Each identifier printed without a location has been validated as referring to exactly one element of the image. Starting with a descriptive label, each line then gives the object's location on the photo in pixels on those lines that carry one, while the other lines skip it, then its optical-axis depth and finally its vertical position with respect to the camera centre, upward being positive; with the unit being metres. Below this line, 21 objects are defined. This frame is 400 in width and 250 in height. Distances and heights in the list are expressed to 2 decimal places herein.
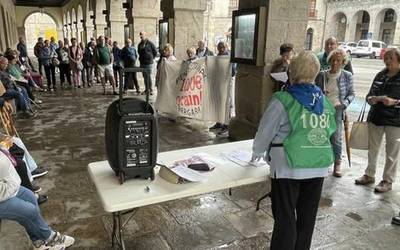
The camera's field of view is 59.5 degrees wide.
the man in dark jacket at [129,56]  9.52 -0.37
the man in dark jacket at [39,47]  10.52 -0.21
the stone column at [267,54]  4.63 -0.11
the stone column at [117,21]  13.38 +0.78
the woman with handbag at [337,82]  3.75 -0.37
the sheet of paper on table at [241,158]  2.59 -0.84
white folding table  1.97 -0.86
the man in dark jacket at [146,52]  9.10 -0.24
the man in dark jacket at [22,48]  12.05 -0.28
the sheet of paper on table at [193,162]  2.19 -0.82
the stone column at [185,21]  8.15 +0.52
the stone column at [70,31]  29.32 +0.87
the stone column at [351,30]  35.03 +1.73
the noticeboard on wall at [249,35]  4.59 +0.13
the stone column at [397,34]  30.59 +1.26
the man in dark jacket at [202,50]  7.57 -0.13
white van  28.81 -0.02
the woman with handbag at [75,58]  10.73 -0.51
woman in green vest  2.01 -0.56
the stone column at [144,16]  11.13 +0.82
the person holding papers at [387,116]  3.45 -0.67
